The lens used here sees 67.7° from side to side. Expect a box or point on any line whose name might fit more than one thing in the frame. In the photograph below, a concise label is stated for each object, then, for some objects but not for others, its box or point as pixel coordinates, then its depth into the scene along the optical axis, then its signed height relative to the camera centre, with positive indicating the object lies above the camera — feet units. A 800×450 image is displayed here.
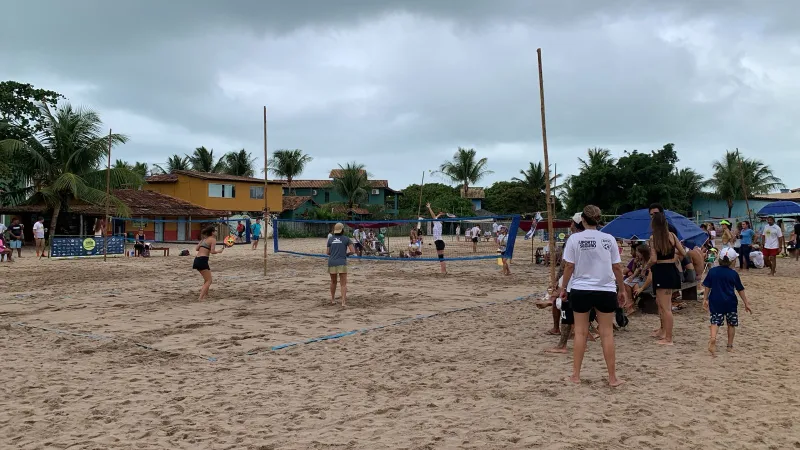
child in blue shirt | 19.36 -2.21
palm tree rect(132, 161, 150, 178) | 181.57 +21.40
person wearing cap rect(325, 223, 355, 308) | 29.09 -1.06
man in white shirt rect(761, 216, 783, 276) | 46.09 -1.27
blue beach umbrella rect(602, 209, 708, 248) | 34.06 +0.16
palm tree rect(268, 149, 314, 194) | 184.54 +21.91
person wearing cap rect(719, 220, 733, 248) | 47.22 -0.64
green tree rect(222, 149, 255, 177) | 181.78 +21.49
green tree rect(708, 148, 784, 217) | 162.91 +13.73
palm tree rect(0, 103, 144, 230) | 85.66 +11.16
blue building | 169.68 +6.22
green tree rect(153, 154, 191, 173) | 182.29 +21.85
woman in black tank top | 20.38 -1.29
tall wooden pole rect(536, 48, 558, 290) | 23.55 +0.50
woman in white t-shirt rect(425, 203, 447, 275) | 48.21 -0.97
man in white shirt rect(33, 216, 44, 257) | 65.47 +0.38
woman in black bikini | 31.76 -1.00
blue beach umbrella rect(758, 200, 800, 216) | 62.59 +1.92
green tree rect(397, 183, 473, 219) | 173.47 +9.72
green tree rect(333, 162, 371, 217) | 169.17 +13.83
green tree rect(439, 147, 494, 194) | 199.00 +20.94
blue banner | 63.98 -1.14
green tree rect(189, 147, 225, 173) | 173.58 +21.41
